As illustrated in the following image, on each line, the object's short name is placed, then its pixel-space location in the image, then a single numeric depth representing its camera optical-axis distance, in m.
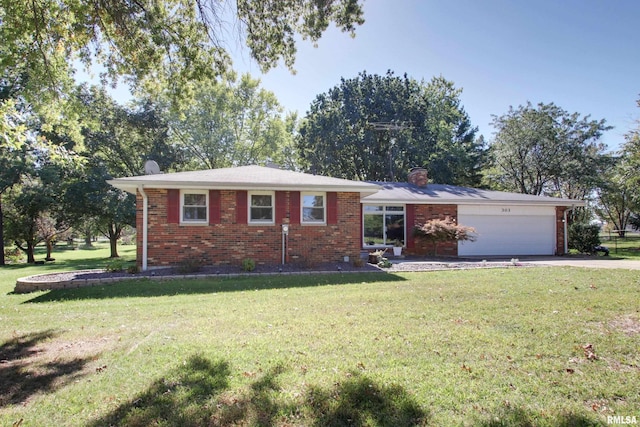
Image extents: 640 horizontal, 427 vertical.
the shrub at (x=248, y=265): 10.48
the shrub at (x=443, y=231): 14.63
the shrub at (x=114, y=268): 10.52
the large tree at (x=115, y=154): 21.30
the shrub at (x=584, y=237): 17.84
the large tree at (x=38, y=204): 20.67
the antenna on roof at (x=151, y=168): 12.43
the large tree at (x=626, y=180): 20.97
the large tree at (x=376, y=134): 27.45
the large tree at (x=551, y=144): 27.42
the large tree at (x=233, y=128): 28.89
